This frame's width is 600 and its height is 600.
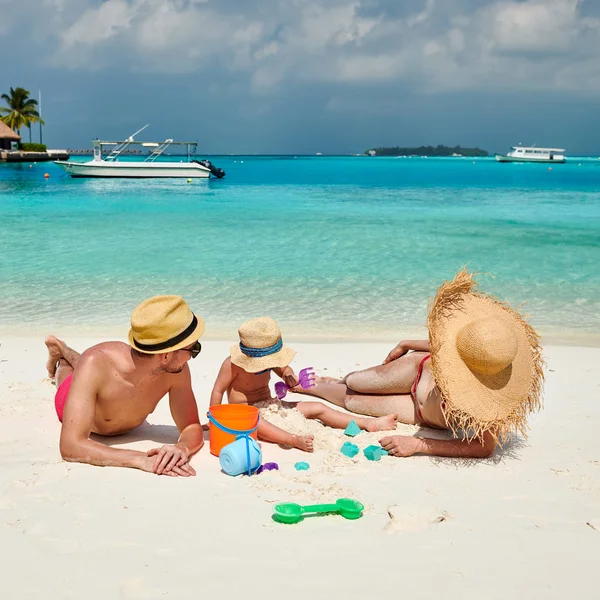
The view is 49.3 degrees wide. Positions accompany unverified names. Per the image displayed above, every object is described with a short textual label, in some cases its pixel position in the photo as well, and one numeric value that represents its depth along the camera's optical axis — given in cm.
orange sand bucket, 391
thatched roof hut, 5559
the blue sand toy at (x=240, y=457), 364
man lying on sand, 346
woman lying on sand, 389
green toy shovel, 308
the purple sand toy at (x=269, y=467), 379
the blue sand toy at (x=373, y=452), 399
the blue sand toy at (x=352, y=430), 445
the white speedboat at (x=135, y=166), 3750
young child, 422
